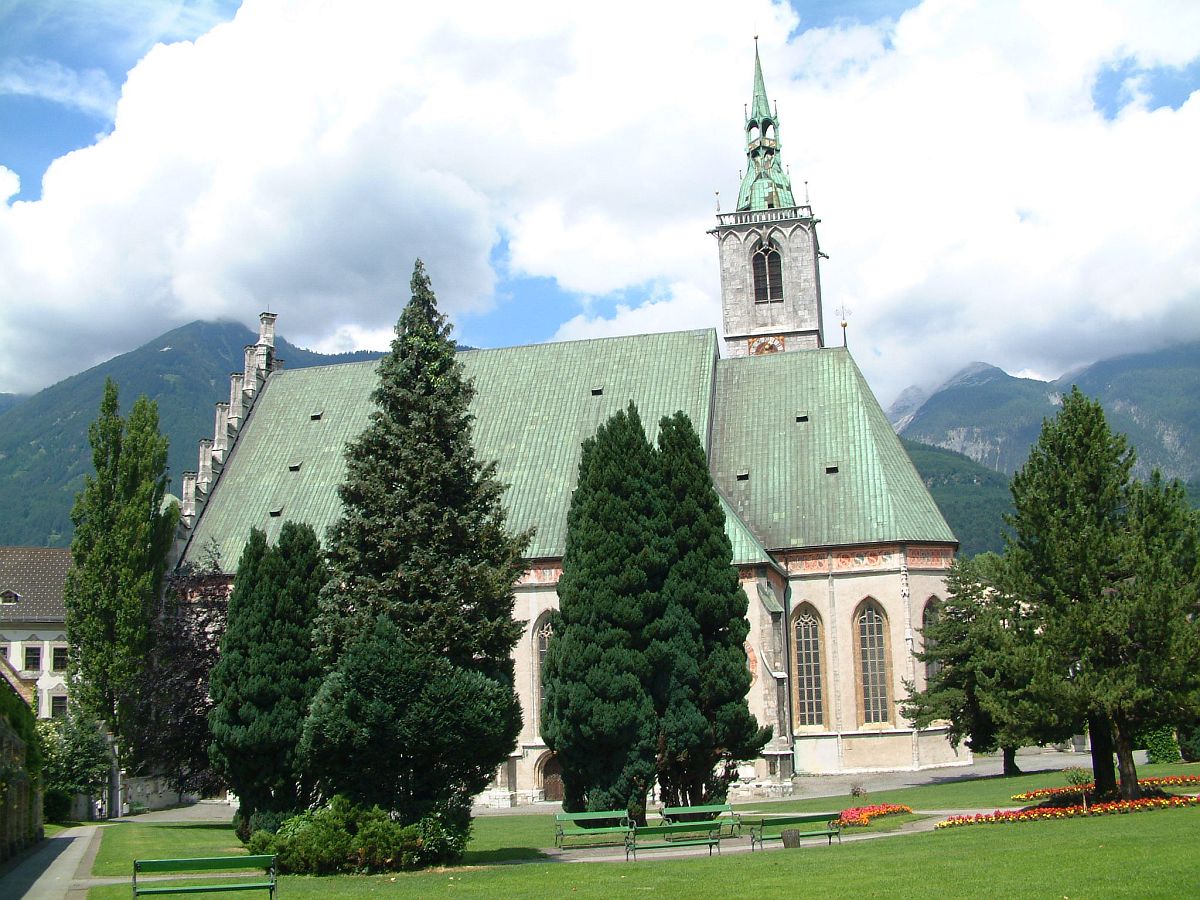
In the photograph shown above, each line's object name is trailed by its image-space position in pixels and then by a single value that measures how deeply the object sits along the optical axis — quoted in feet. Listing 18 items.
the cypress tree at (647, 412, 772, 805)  95.91
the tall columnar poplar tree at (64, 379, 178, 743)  156.97
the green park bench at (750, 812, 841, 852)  82.58
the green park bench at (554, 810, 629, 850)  85.46
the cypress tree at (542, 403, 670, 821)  92.79
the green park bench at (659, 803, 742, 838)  87.19
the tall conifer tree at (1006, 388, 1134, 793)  85.61
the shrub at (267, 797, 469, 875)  75.72
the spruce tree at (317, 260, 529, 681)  82.89
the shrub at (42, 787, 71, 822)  147.95
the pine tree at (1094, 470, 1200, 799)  83.05
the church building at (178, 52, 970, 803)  156.46
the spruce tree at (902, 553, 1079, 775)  85.15
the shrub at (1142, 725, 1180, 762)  140.26
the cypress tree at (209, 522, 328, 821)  92.43
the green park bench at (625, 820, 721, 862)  79.56
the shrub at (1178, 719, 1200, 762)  138.72
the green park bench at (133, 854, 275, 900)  58.85
